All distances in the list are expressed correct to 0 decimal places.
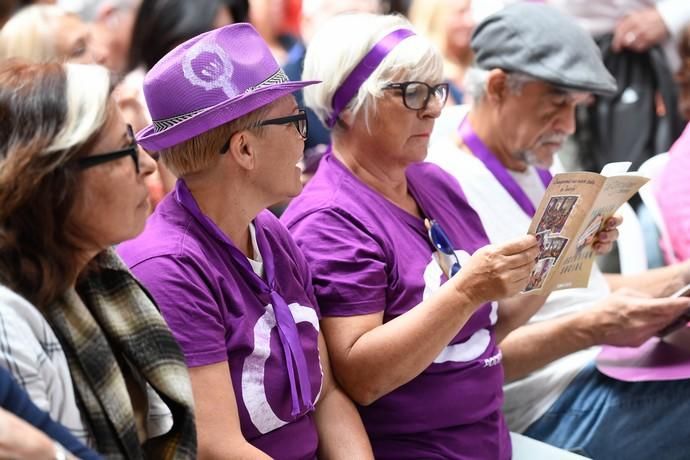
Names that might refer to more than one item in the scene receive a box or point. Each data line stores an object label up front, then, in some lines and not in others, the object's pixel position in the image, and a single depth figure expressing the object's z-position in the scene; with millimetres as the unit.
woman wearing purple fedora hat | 3828
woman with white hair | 4395
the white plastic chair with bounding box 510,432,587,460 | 4945
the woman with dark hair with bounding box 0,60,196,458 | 3186
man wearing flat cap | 5453
